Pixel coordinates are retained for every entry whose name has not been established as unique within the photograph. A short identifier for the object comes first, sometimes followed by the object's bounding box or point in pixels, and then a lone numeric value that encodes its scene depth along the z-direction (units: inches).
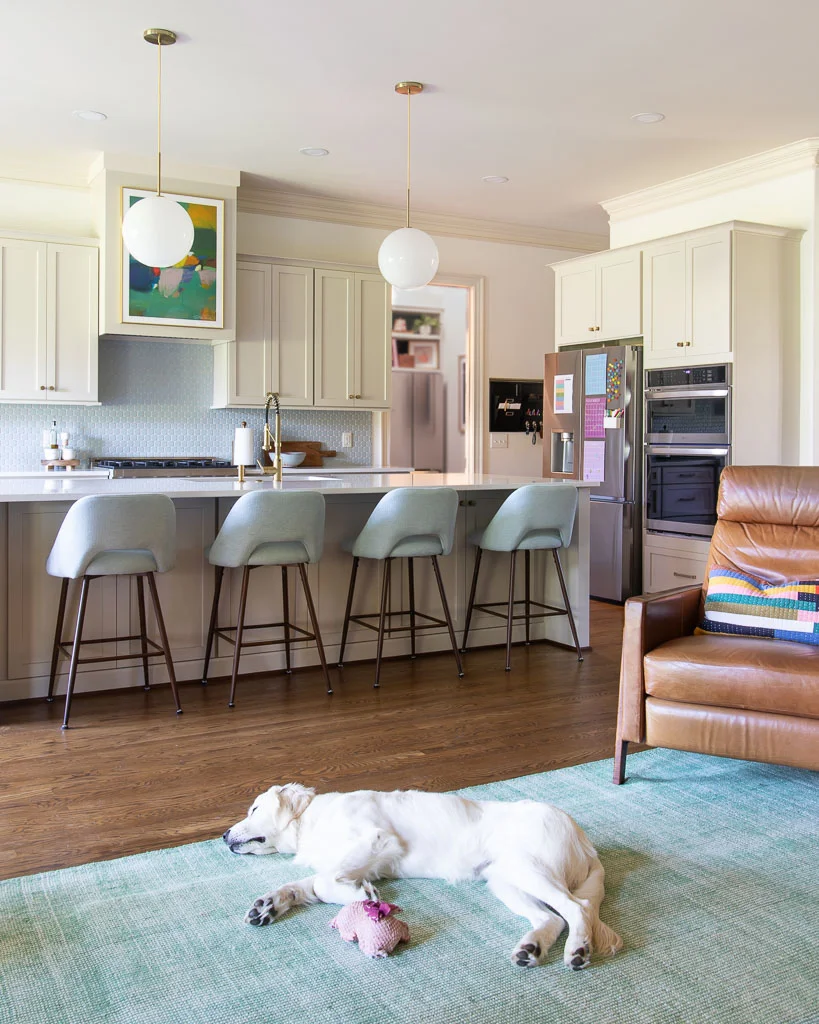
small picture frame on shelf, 400.8
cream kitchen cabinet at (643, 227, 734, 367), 214.4
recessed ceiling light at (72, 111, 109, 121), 194.4
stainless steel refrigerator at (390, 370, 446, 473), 394.9
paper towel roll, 168.7
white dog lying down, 79.0
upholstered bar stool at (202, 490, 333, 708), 146.6
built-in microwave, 215.5
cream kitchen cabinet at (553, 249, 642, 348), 239.0
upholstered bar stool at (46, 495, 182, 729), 133.6
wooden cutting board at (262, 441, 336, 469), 264.1
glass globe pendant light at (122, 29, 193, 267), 156.1
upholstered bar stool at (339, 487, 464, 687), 160.4
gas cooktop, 228.4
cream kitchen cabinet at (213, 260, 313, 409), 246.7
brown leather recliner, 105.6
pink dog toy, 75.8
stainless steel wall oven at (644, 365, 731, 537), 216.8
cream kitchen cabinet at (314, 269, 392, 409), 257.8
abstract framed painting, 226.7
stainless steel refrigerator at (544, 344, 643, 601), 238.4
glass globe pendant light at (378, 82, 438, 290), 175.5
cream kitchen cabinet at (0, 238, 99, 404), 223.1
